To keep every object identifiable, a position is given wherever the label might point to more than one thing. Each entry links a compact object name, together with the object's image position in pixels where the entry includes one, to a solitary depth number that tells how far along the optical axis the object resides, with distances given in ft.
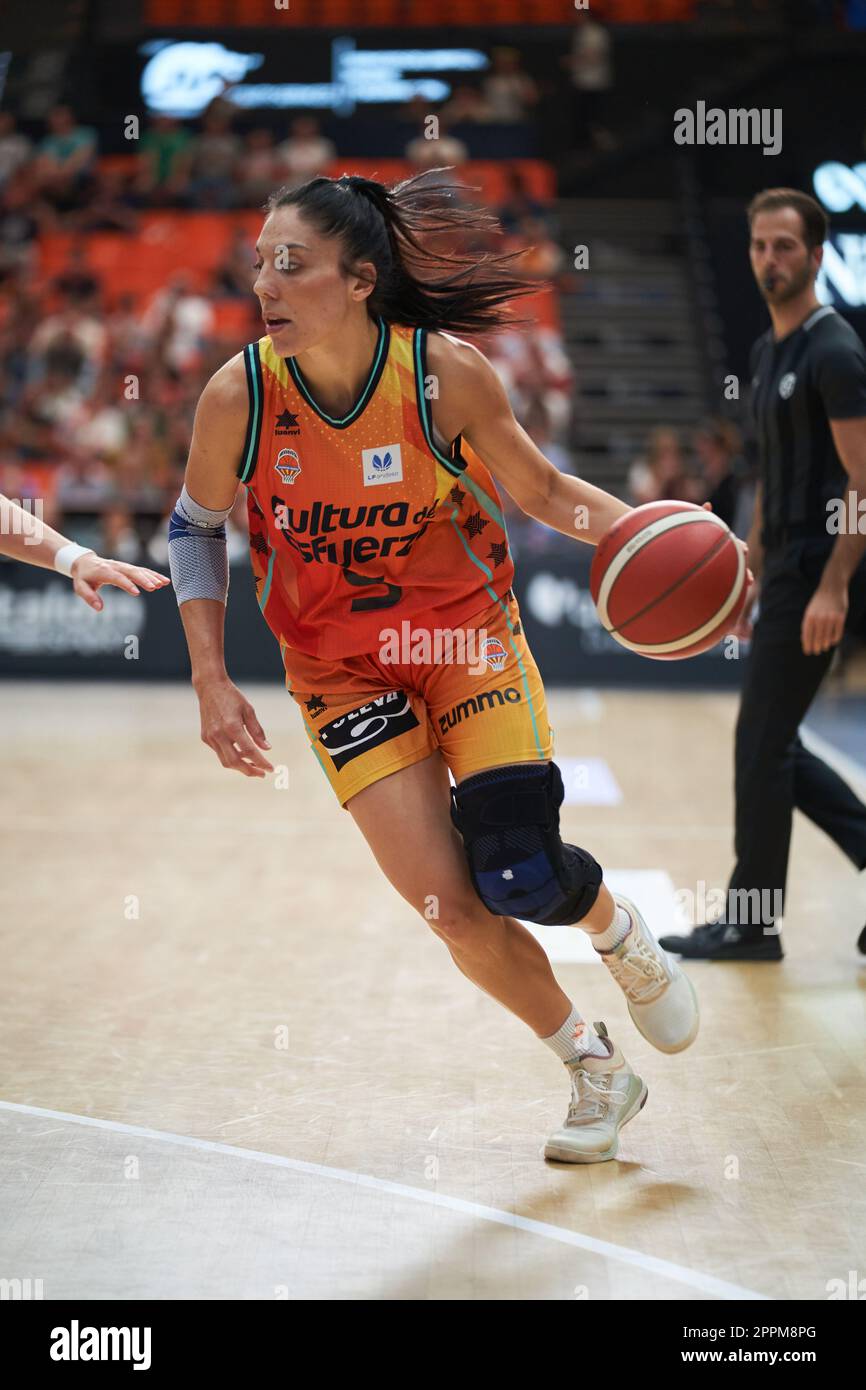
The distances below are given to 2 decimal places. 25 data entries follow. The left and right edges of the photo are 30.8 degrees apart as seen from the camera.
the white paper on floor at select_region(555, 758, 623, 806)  24.52
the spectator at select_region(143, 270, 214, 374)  46.21
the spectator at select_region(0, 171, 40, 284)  51.03
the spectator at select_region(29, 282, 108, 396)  46.14
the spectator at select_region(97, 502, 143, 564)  39.52
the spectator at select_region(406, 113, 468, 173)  48.26
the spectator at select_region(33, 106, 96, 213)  53.01
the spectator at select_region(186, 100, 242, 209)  53.26
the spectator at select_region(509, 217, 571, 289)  46.80
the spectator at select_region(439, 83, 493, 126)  54.54
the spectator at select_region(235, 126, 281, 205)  52.70
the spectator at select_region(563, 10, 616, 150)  55.67
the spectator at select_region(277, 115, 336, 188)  51.19
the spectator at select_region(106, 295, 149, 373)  46.21
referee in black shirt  14.85
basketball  10.55
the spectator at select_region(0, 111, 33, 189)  53.21
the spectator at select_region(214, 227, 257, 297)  49.16
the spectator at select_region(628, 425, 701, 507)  38.65
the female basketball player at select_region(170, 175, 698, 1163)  10.31
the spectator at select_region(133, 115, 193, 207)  53.62
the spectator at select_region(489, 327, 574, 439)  45.29
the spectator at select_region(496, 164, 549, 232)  49.70
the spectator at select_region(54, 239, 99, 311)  48.16
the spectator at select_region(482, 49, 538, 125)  54.60
